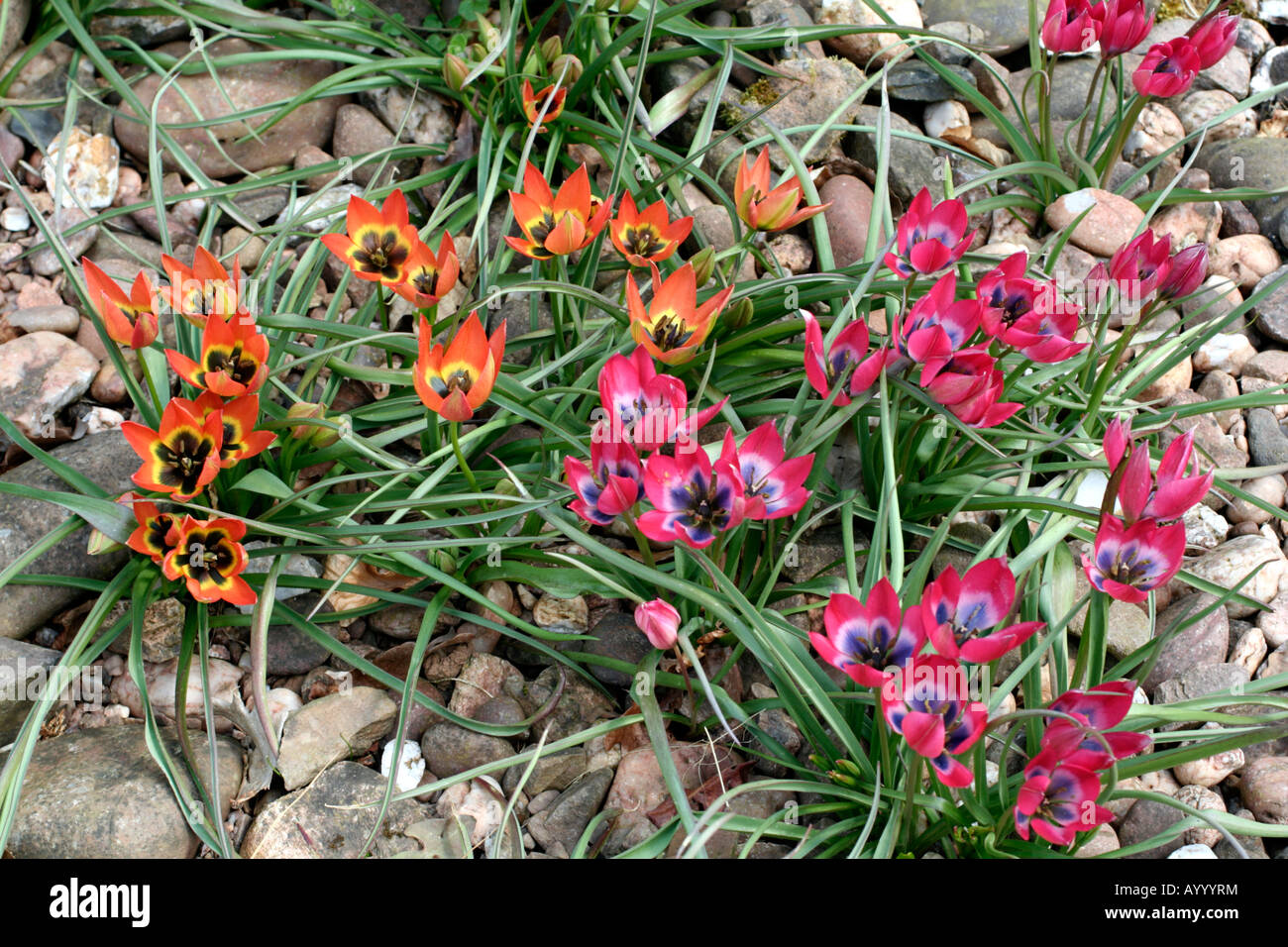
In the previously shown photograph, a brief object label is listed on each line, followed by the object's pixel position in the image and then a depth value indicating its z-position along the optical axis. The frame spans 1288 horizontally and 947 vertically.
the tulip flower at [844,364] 1.28
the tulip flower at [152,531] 1.31
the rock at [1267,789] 1.34
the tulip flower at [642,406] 1.26
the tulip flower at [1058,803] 1.19
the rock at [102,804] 1.32
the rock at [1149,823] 1.34
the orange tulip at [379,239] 1.38
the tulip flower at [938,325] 1.28
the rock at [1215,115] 1.69
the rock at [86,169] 1.60
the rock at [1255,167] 1.63
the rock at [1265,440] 1.50
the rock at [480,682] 1.39
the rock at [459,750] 1.38
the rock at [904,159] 1.61
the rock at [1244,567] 1.43
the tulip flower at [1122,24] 1.48
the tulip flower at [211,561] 1.32
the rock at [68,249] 1.56
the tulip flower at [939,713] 1.17
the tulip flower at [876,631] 1.22
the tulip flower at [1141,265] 1.34
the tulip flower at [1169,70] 1.49
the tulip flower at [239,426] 1.33
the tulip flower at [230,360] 1.33
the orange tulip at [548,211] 1.38
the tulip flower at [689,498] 1.24
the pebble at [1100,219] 1.58
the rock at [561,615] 1.42
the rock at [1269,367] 1.54
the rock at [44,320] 1.53
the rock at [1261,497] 1.48
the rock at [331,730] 1.36
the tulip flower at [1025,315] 1.31
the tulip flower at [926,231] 1.35
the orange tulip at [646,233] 1.40
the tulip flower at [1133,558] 1.22
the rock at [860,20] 1.68
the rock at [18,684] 1.37
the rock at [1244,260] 1.59
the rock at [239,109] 1.62
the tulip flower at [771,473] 1.24
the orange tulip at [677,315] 1.34
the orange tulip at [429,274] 1.33
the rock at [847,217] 1.56
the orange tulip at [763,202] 1.40
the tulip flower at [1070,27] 1.49
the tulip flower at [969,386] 1.28
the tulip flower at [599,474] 1.26
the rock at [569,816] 1.35
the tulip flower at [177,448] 1.31
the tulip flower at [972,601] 1.21
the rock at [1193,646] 1.41
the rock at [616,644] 1.41
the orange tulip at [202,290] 1.36
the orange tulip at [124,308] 1.31
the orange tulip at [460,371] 1.27
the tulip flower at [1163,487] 1.22
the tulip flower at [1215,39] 1.49
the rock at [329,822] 1.34
